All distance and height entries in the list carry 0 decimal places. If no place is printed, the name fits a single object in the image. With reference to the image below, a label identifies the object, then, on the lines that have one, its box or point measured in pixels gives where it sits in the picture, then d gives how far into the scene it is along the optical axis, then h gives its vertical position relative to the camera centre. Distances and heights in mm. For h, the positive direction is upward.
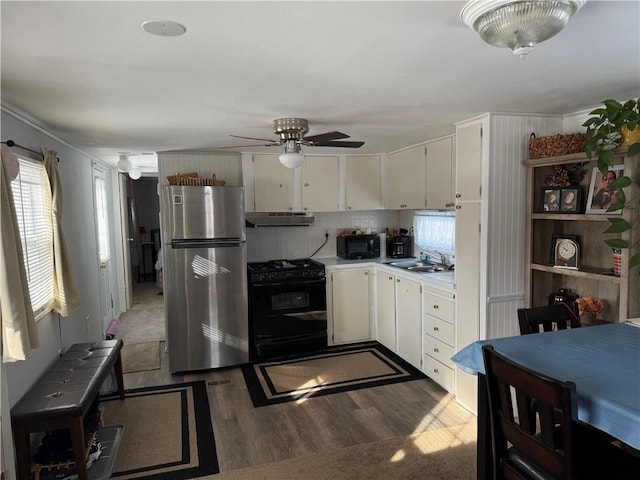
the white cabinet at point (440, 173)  3709 +336
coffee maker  5066 -429
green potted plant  2207 +369
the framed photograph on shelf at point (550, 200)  2860 +51
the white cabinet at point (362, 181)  4922 +359
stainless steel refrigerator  3953 -589
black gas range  4321 -1013
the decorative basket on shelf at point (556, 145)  2668 +409
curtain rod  2248 +457
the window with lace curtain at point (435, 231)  4352 -231
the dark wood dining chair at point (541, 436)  1367 -837
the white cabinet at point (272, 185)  4602 +316
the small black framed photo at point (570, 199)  2729 +50
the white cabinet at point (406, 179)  4207 +340
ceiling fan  2904 +510
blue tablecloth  1368 -642
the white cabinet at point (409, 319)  3963 -1064
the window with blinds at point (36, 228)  2695 -65
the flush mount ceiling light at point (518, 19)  1174 +543
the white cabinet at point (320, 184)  4789 +326
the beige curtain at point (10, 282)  2047 -306
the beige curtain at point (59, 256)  3043 -273
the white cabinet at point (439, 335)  3477 -1082
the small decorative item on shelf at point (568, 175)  2854 +219
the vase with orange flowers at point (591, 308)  2705 -652
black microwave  4965 -407
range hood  4676 -65
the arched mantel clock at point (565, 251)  2779 -299
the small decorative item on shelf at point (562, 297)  2850 -616
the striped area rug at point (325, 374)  3656 -1536
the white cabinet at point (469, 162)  3039 +348
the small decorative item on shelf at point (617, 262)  2471 -334
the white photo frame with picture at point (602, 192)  2559 +90
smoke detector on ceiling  1402 +643
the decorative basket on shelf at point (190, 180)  4016 +338
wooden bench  2277 -1046
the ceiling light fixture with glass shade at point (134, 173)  5256 +548
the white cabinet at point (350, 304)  4680 -1036
